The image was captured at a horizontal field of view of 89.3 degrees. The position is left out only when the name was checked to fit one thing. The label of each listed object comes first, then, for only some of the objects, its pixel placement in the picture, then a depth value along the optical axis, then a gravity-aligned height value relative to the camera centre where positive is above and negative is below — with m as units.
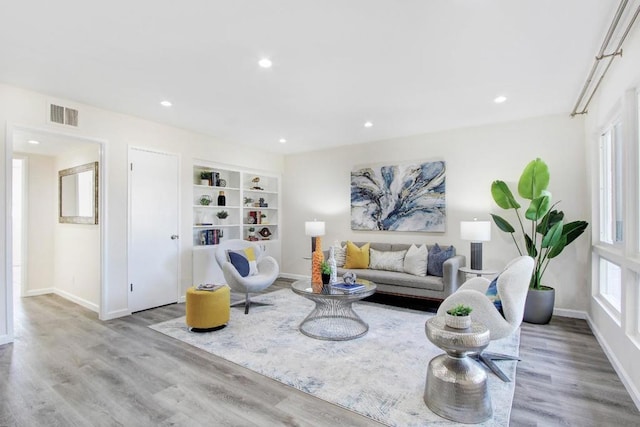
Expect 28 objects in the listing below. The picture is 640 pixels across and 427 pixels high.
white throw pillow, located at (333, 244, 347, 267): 5.23 -0.64
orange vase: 3.77 -0.65
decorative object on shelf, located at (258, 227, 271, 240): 6.56 -0.36
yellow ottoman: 3.47 -1.01
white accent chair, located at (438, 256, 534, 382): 2.49 -0.71
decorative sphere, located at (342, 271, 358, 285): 3.62 -0.73
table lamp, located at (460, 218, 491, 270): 4.11 -0.28
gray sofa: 4.11 -0.90
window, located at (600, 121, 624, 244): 3.07 +0.28
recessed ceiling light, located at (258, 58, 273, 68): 2.81 +1.35
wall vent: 3.58 +1.16
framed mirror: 4.42 +0.34
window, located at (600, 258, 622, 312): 3.14 -0.74
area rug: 2.17 -1.27
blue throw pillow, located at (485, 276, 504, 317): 2.67 -0.71
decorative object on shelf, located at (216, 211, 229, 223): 5.80 +0.02
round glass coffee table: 3.31 -1.22
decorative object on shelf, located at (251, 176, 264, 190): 6.43 +0.66
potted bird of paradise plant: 3.78 -0.15
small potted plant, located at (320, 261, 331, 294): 3.68 -0.66
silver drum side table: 1.99 -1.05
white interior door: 4.36 -0.18
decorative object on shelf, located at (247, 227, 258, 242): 6.22 -0.39
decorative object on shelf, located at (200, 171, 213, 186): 5.39 +0.64
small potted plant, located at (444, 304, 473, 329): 2.08 -0.68
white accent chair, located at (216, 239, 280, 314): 4.21 -0.78
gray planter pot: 3.80 -1.10
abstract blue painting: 5.00 +0.27
